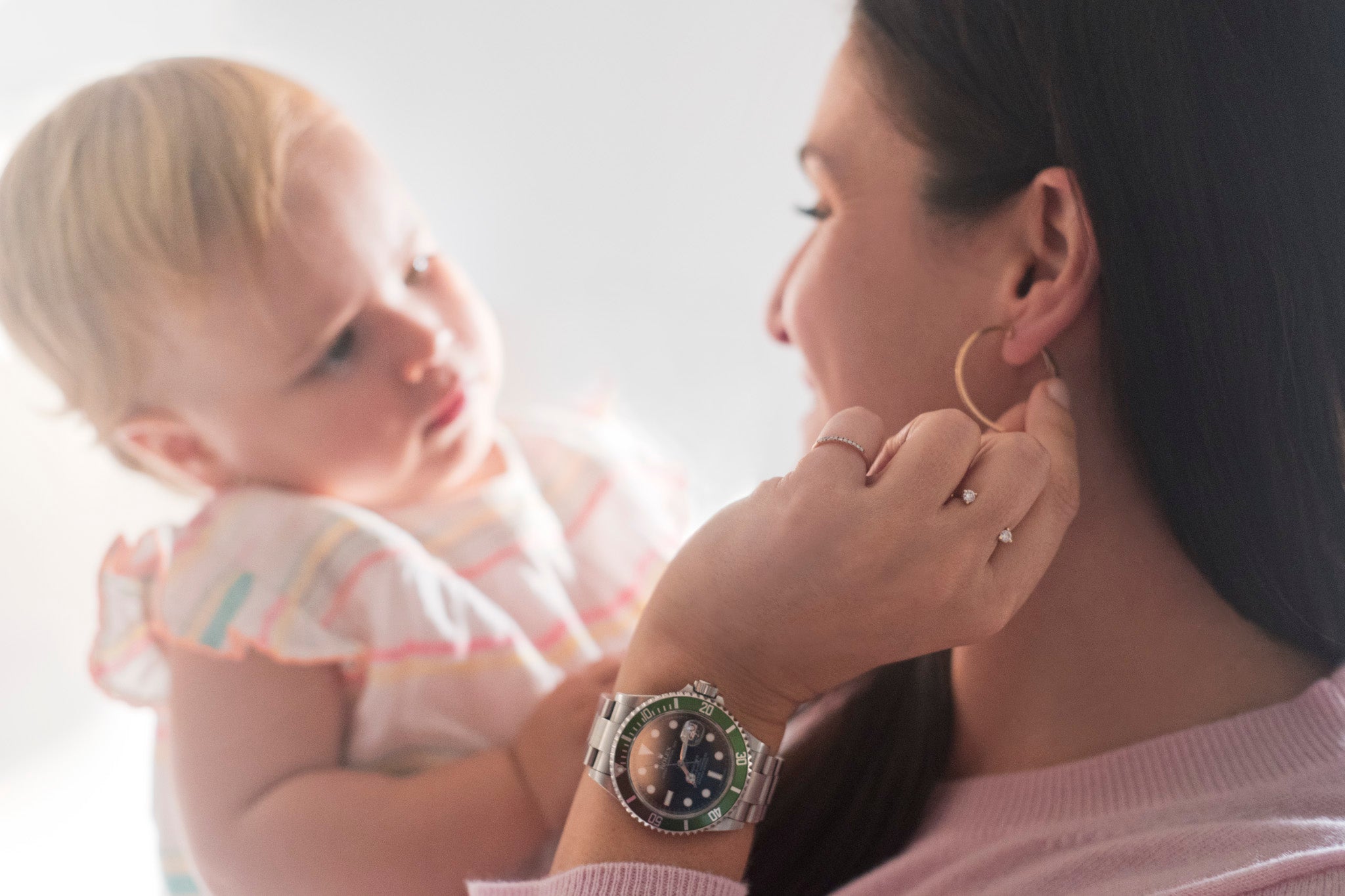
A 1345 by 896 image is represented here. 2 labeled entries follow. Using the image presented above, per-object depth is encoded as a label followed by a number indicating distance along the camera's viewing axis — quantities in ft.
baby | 3.21
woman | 2.33
